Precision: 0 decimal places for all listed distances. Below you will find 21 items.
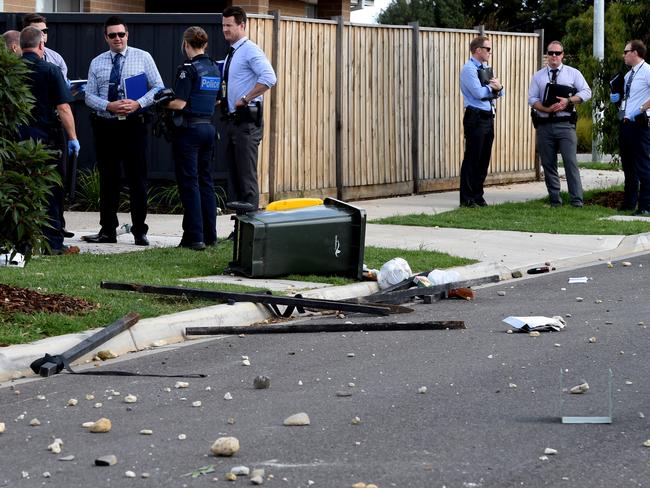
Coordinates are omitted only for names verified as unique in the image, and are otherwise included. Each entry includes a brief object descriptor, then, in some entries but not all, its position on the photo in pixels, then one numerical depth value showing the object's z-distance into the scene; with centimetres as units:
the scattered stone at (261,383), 1128
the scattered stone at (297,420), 997
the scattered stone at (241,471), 866
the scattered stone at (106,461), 892
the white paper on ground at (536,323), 1404
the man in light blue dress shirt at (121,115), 1976
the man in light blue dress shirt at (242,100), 2051
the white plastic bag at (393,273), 1675
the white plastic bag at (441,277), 1670
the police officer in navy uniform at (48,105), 1809
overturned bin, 1667
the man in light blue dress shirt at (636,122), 2547
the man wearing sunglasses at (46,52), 2014
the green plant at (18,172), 1374
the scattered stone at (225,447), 906
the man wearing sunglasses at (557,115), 2628
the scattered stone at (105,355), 1280
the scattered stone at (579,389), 1095
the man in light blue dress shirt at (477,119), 2616
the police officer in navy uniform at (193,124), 1905
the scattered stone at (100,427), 980
